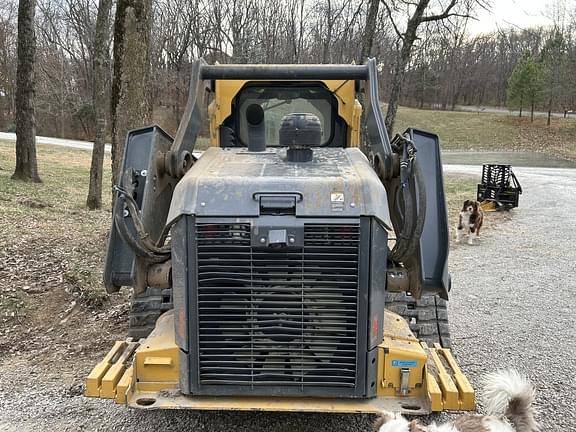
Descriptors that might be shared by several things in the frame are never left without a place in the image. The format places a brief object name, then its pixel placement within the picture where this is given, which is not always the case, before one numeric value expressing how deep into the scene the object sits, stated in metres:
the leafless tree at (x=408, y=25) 16.58
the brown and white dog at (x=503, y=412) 3.18
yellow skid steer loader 3.32
